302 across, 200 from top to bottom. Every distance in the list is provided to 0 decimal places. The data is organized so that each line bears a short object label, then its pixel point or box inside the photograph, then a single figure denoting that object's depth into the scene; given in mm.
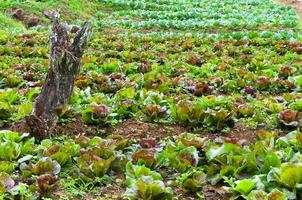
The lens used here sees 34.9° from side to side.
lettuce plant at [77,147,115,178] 4324
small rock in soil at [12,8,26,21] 19453
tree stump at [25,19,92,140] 5594
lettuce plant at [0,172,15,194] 3907
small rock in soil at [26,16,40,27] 19219
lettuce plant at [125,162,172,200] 3770
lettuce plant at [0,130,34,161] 4668
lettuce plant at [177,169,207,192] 4059
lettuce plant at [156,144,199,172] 4416
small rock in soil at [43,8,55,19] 20125
